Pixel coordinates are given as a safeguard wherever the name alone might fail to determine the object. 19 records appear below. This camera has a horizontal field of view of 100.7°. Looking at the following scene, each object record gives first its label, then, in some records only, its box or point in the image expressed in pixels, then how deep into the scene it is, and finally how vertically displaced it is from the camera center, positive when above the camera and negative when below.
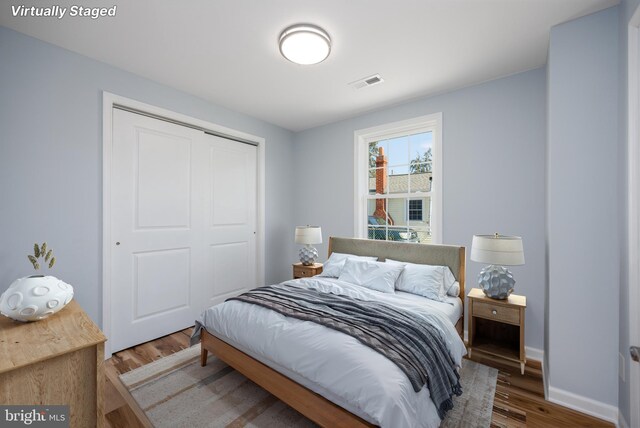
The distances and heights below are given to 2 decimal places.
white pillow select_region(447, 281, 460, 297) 2.55 -0.74
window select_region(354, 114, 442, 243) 3.10 +0.42
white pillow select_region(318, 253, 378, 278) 3.04 -0.60
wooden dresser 1.09 -0.68
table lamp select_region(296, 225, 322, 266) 3.53 -0.35
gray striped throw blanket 1.44 -0.72
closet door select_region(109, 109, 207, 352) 2.56 -0.16
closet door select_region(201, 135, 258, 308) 3.32 -0.07
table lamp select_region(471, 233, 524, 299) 2.09 -0.36
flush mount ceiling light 1.93 +1.29
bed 1.27 -0.86
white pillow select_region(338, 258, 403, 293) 2.56 -0.61
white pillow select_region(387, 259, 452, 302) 2.42 -0.64
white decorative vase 1.35 -0.45
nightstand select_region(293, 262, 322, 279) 3.44 -0.75
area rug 1.70 -1.32
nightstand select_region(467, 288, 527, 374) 2.17 -1.04
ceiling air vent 2.64 +1.35
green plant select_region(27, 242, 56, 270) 1.78 -0.30
